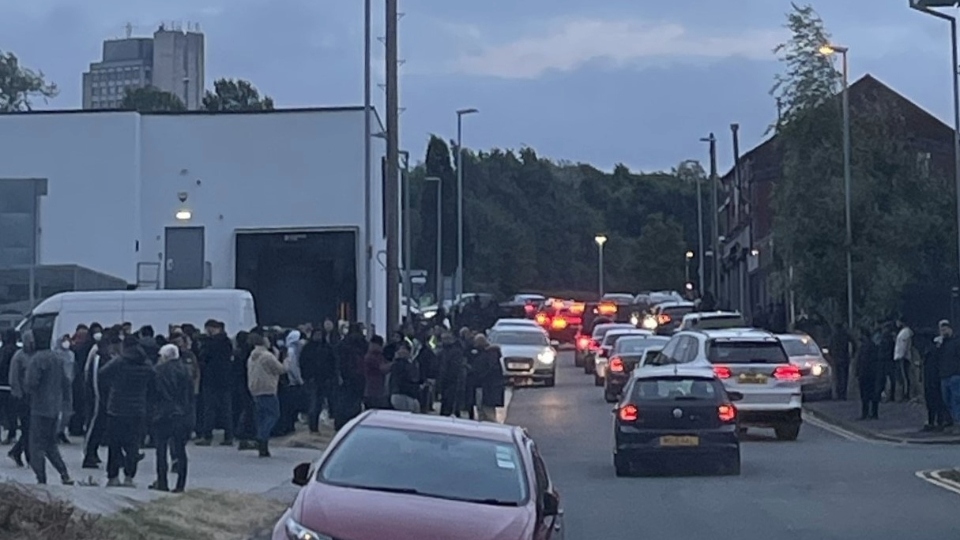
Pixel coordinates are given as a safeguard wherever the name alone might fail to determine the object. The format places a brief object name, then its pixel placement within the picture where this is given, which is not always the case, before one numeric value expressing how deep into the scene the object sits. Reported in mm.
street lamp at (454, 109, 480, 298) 70062
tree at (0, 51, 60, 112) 92938
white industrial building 48969
